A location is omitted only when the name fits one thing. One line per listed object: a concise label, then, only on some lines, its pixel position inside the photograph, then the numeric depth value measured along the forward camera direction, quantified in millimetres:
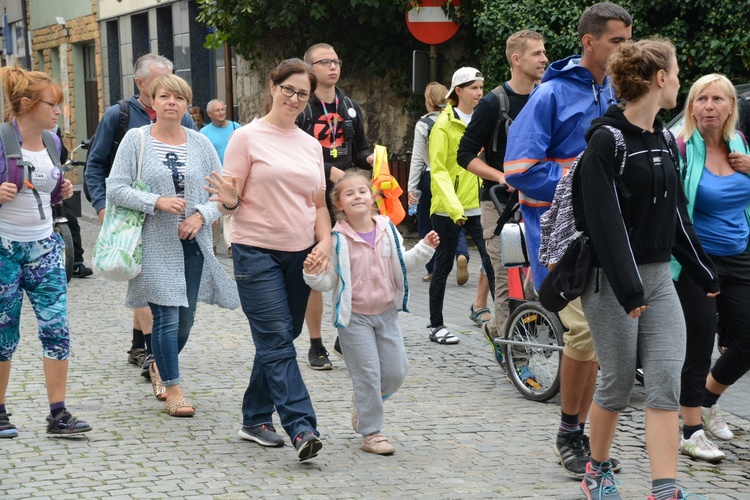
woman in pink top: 10289
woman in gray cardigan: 11776
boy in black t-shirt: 13980
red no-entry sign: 26822
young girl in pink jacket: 10425
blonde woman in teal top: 10503
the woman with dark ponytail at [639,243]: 8348
